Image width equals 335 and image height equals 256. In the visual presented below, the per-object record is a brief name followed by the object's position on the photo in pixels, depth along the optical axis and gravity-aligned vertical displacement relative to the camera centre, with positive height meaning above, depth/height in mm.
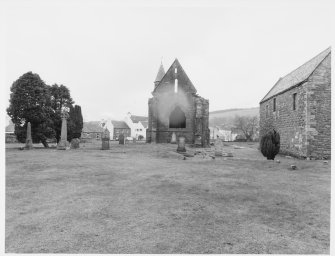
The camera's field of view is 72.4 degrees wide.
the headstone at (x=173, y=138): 26519 -953
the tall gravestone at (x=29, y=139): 17928 -867
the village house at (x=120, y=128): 66088 +332
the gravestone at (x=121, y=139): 26672 -1148
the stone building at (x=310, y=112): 14266 +1337
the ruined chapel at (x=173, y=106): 27641 +2936
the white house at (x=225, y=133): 73588 -819
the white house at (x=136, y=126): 68138 +1049
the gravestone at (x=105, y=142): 19016 -1089
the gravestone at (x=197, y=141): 25359 -1203
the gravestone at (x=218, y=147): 16327 -1202
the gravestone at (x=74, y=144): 19566 -1326
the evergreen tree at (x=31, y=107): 17828 +1685
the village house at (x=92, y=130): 59450 -316
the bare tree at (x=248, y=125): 57219 +1522
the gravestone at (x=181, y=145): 17766 -1173
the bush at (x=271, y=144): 13586 -793
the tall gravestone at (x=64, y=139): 18266 -871
